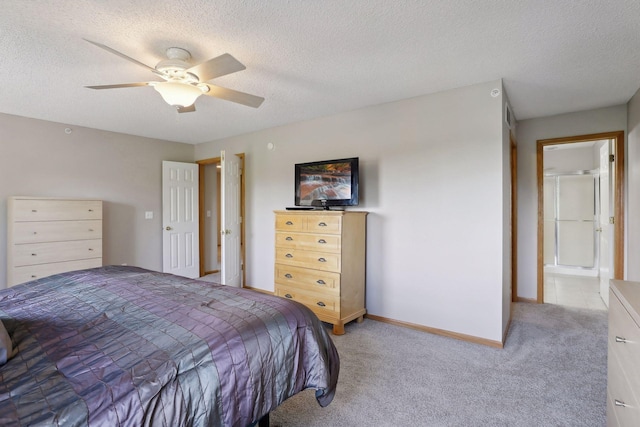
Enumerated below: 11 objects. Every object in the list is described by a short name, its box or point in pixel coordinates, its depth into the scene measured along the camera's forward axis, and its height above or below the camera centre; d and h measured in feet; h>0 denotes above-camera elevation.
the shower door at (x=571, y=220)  18.49 -0.51
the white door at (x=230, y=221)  13.97 -0.39
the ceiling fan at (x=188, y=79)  6.45 +3.00
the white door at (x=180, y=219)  16.58 -0.31
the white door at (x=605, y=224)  12.72 -0.52
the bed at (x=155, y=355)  3.06 -1.69
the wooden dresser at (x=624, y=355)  3.55 -1.82
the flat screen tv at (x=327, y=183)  11.02 +1.10
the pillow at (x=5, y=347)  3.46 -1.50
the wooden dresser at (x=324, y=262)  10.08 -1.67
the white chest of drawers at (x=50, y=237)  11.48 -0.88
